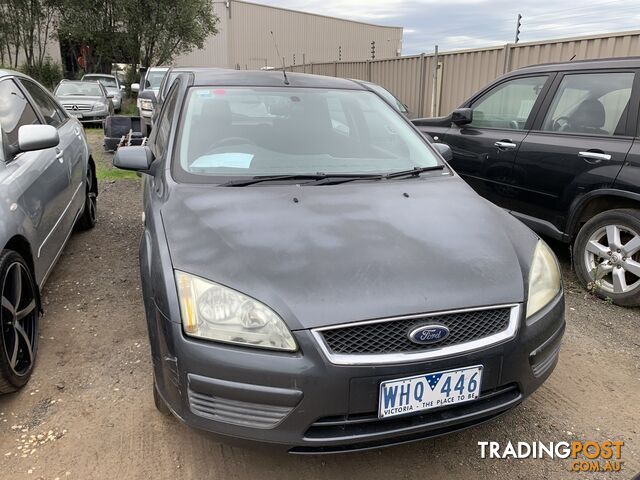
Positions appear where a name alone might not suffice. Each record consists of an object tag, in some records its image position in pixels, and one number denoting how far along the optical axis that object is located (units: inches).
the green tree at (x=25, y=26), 787.4
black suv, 147.6
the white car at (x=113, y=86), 723.7
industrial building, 1222.9
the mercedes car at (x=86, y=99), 549.6
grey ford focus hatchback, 70.9
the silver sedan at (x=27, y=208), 104.2
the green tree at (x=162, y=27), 814.5
